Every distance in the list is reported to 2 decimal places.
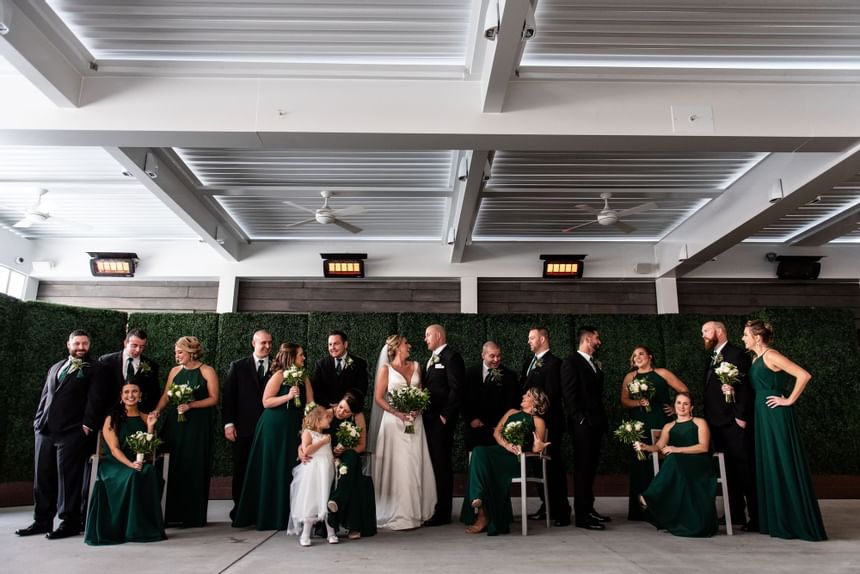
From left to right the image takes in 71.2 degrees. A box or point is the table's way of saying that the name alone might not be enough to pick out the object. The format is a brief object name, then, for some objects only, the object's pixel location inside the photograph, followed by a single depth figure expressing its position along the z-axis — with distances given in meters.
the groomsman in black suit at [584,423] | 5.09
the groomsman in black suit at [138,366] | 5.26
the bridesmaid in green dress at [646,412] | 5.58
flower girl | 4.27
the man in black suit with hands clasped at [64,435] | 4.61
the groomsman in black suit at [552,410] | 5.28
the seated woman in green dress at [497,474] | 4.77
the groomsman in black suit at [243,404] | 5.31
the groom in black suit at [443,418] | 5.17
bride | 4.95
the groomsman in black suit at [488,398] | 5.56
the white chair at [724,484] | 4.84
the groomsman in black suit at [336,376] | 5.30
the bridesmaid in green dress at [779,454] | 4.57
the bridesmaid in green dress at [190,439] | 5.00
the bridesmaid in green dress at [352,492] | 4.42
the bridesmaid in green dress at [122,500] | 4.19
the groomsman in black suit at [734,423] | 5.04
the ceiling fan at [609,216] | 7.85
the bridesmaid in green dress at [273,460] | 4.75
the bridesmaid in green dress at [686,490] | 4.72
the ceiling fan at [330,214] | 7.62
